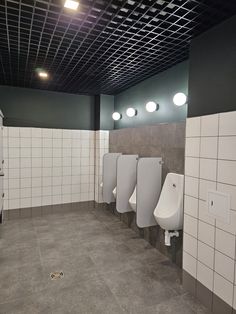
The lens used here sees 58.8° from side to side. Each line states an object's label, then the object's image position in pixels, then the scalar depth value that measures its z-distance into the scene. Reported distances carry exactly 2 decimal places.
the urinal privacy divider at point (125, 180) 2.94
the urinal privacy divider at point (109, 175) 3.51
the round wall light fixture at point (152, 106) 2.96
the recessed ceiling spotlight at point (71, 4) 1.52
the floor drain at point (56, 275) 2.09
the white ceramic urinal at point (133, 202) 2.69
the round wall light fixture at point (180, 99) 2.43
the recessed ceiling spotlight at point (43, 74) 3.04
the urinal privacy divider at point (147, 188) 2.46
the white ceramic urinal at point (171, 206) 2.05
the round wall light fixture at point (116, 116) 3.97
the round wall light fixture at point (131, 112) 3.49
